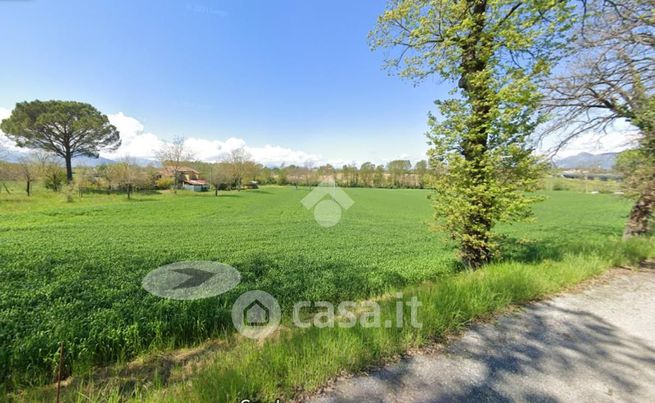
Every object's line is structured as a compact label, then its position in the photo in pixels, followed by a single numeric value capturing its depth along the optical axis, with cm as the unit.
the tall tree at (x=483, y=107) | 561
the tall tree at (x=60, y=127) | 3556
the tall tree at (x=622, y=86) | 633
